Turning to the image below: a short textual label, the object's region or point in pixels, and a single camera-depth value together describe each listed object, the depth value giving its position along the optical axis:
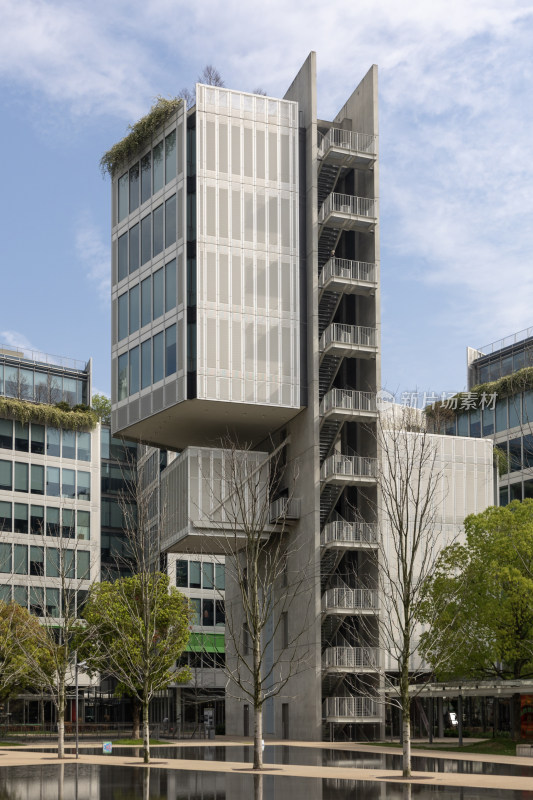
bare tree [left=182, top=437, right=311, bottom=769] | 67.69
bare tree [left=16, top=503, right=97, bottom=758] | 104.03
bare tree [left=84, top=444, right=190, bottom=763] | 63.25
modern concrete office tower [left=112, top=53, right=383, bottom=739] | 67.12
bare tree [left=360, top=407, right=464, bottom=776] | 66.50
